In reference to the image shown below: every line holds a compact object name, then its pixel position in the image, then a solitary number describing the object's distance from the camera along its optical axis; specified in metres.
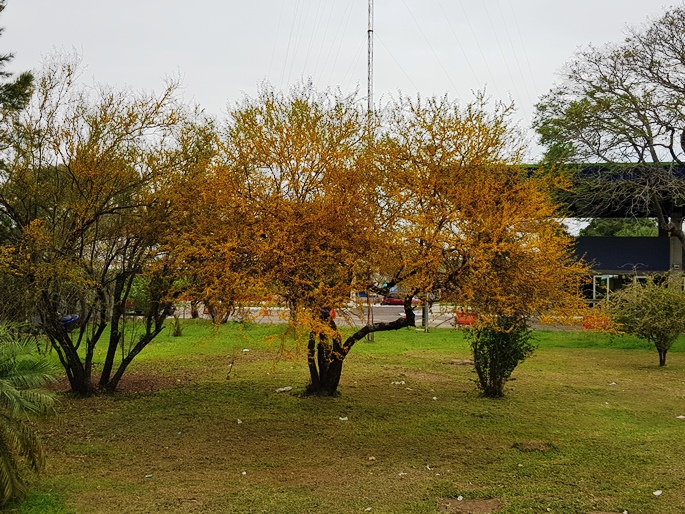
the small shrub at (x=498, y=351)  10.41
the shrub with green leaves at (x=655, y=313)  14.73
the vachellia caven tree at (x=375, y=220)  8.16
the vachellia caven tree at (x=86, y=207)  9.54
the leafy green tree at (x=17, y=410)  5.35
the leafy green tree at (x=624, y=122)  18.75
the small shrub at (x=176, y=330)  20.71
